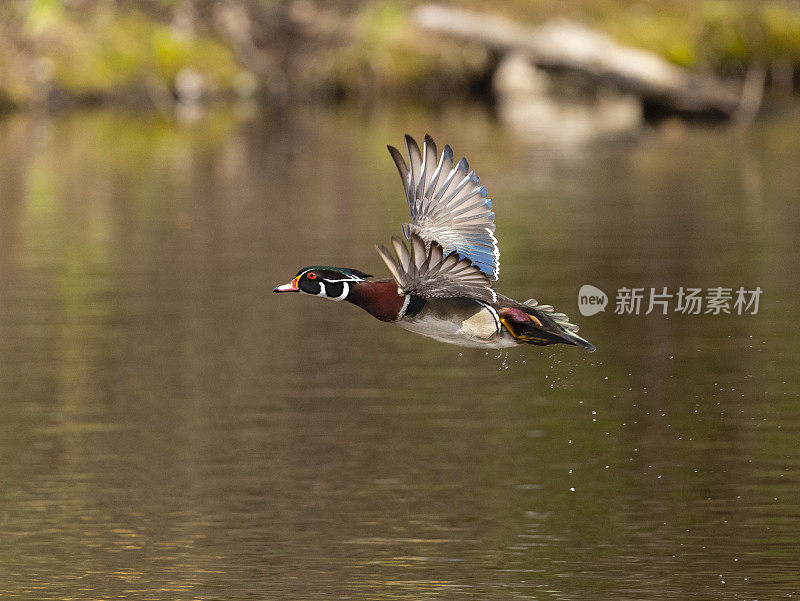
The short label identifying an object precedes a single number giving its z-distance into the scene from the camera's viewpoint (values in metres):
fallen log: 100.12
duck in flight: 16.17
